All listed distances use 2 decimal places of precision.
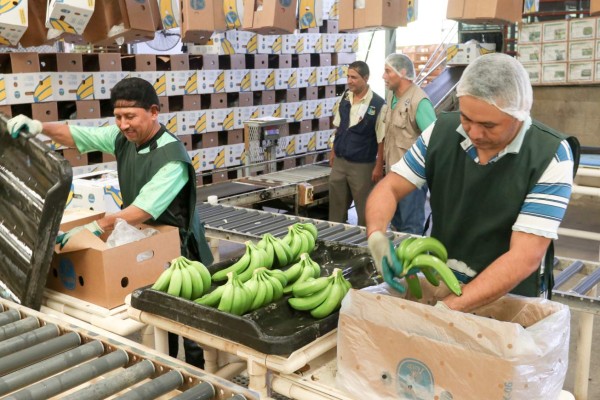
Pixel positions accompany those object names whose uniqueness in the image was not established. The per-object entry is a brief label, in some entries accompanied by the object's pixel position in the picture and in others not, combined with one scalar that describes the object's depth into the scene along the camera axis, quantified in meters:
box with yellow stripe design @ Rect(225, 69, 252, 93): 8.07
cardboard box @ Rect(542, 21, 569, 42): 7.22
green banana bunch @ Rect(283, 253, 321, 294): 2.01
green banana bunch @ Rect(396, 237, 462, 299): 1.66
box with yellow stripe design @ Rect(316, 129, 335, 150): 9.50
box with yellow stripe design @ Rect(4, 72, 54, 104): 6.01
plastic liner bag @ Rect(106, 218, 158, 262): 2.30
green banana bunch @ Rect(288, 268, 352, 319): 1.84
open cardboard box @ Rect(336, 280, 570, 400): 1.38
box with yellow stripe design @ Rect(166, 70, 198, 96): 7.40
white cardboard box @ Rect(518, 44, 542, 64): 7.53
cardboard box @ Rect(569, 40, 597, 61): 7.18
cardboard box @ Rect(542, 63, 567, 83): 7.48
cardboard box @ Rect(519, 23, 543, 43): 7.39
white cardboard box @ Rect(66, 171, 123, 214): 4.22
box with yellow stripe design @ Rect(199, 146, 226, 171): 7.88
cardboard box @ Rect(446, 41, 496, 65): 7.90
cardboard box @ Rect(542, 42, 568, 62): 7.38
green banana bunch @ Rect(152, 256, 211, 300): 1.92
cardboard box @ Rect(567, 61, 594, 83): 7.31
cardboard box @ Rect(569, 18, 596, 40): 7.04
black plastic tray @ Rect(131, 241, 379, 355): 1.65
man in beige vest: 5.02
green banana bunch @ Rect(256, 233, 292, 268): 2.21
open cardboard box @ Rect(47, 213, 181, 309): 2.17
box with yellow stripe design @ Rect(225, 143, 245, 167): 8.18
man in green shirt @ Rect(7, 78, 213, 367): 2.46
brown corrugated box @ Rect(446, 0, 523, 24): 3.79
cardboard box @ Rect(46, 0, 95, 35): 4.18
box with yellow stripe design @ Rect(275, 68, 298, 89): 8.70
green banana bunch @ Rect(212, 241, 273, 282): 2.09
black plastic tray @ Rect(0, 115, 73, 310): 2.00
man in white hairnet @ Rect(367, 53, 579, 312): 1.71
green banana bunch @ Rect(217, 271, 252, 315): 1.81
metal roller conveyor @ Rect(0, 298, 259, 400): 1.52
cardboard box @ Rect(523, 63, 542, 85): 7.62
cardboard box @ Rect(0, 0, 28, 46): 4.23
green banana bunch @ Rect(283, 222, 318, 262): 2.30
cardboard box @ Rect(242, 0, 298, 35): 4.80
